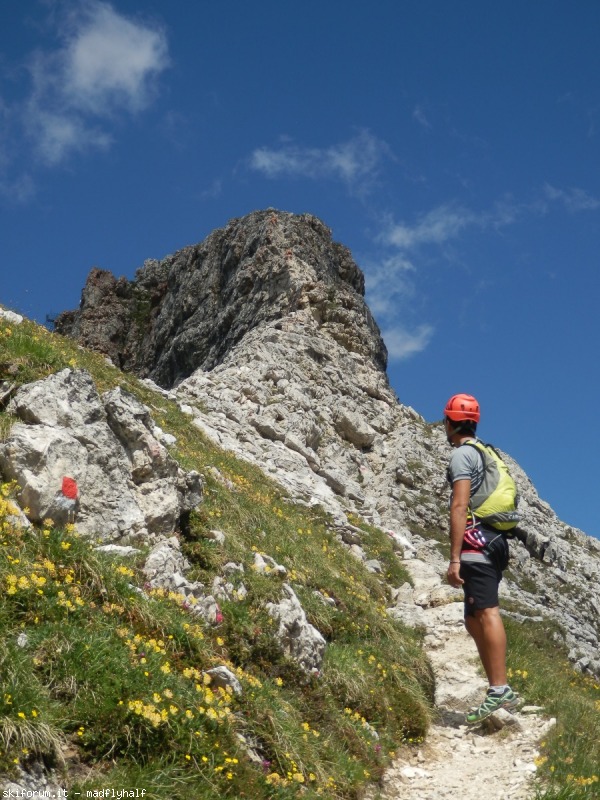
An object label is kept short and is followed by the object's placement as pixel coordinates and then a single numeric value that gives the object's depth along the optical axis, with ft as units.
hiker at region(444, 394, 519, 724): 29.35
